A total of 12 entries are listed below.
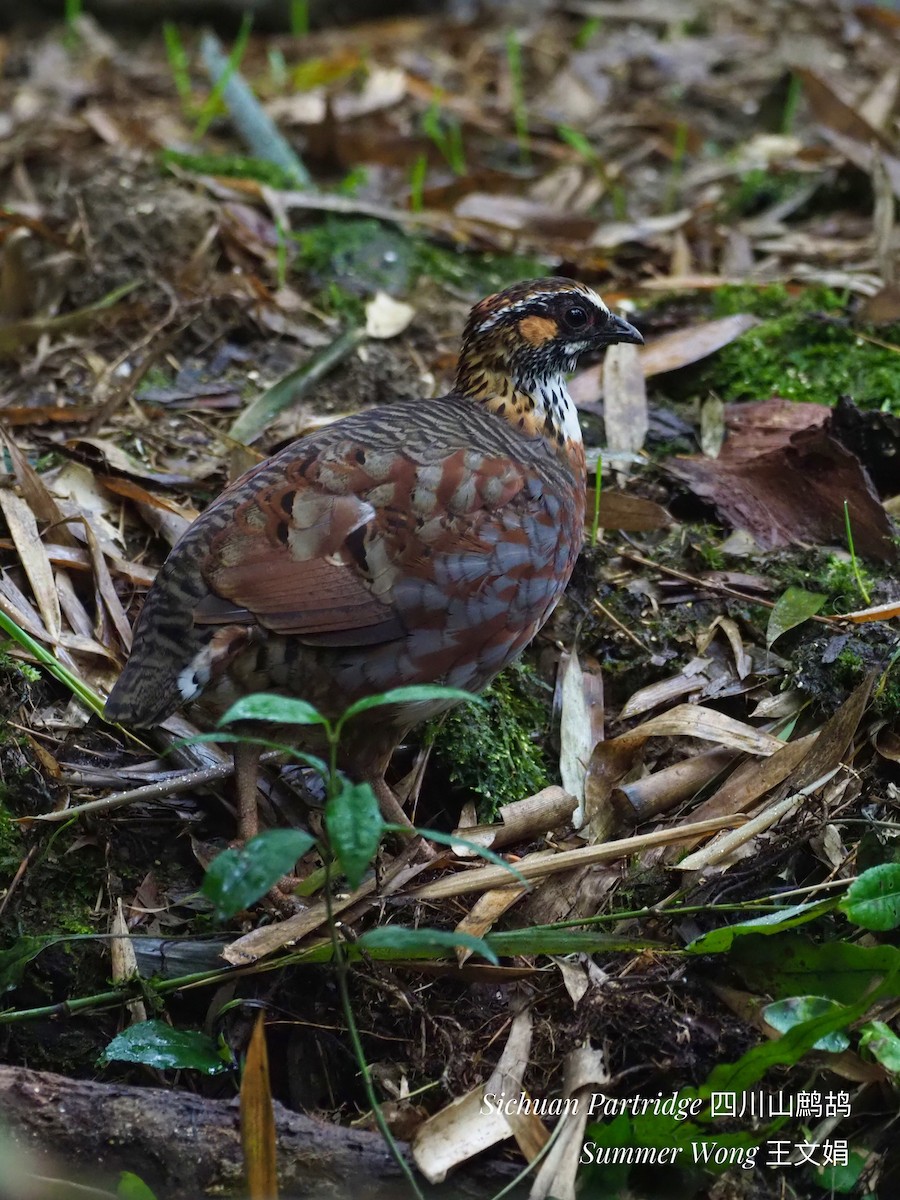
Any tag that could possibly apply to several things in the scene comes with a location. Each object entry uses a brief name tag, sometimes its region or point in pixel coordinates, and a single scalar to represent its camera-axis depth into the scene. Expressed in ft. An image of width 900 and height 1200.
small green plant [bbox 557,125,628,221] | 46.80
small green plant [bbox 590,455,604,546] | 31.40
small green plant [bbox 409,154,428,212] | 44.75
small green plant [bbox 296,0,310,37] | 60.49
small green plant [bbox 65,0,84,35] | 59.62
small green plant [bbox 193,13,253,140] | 47.88
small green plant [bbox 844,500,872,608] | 29.68
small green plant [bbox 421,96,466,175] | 48.29
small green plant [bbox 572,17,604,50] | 59.36
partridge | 24.21
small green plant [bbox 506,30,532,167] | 50.96
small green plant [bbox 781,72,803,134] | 51.37
